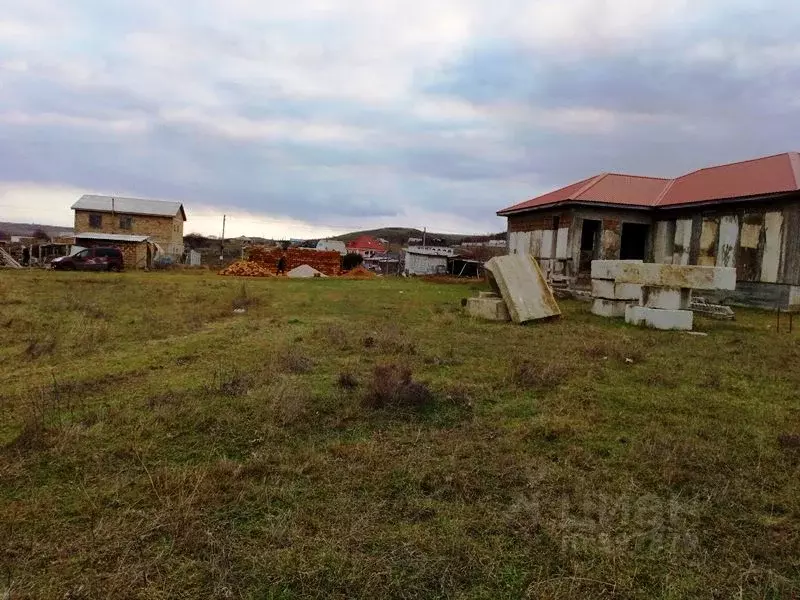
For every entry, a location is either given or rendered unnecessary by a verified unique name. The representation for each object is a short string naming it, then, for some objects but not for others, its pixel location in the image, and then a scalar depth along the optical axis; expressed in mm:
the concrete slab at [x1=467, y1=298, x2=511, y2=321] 11539
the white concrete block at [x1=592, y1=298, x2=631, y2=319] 12594
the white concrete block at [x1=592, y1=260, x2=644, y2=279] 12402
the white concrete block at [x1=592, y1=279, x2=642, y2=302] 12258
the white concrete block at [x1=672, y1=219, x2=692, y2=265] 19375
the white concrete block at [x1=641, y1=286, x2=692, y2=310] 10984
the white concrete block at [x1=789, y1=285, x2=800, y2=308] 15547
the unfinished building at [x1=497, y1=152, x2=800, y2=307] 15992
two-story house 44500
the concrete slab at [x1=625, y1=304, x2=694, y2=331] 10875
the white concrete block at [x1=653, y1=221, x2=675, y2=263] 20406
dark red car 30188
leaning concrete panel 11297
